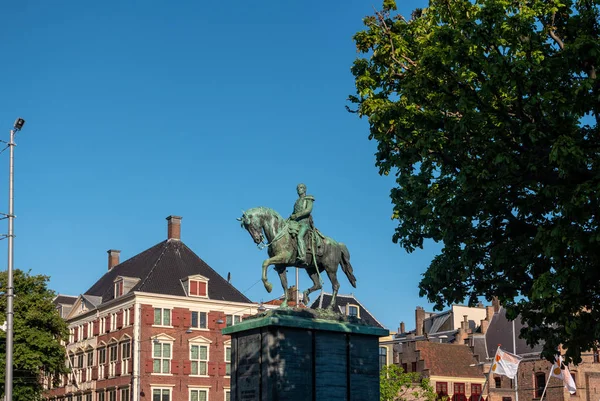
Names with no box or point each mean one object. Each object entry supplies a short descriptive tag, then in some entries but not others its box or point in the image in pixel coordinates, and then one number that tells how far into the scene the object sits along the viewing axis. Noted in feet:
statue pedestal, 60.75
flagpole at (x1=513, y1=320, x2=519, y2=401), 218.30
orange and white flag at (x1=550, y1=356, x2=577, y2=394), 162.20
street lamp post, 82.74
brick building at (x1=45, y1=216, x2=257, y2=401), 205.87
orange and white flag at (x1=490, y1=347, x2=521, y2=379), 161.27
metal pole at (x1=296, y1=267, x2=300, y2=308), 186.72
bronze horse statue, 66.23
